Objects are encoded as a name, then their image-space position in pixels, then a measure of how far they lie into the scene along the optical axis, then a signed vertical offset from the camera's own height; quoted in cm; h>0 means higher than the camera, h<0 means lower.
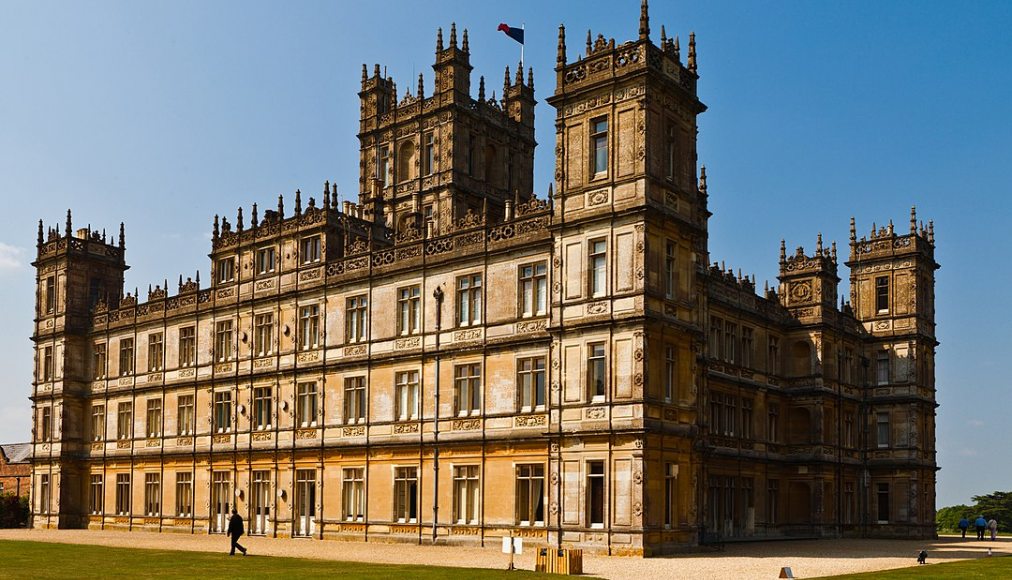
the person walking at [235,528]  3472 -464
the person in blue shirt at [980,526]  5709 -717
